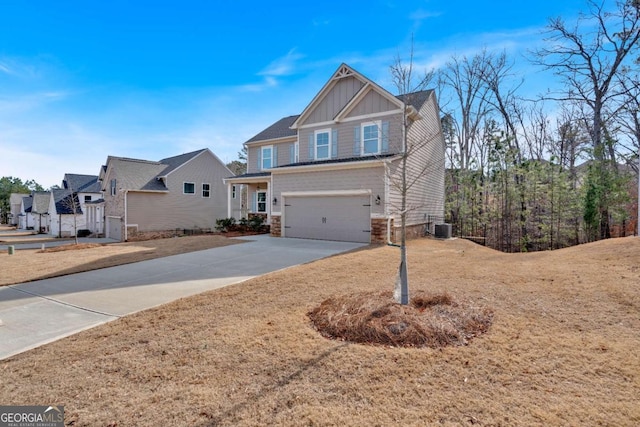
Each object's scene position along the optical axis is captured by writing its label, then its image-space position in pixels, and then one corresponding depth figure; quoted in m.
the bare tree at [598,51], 15.37
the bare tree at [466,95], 23.92
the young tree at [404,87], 4.69
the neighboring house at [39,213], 33.23
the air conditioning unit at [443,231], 15.30
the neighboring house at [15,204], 49.59
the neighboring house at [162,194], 21.52
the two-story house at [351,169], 12.61
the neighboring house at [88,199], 25.95
